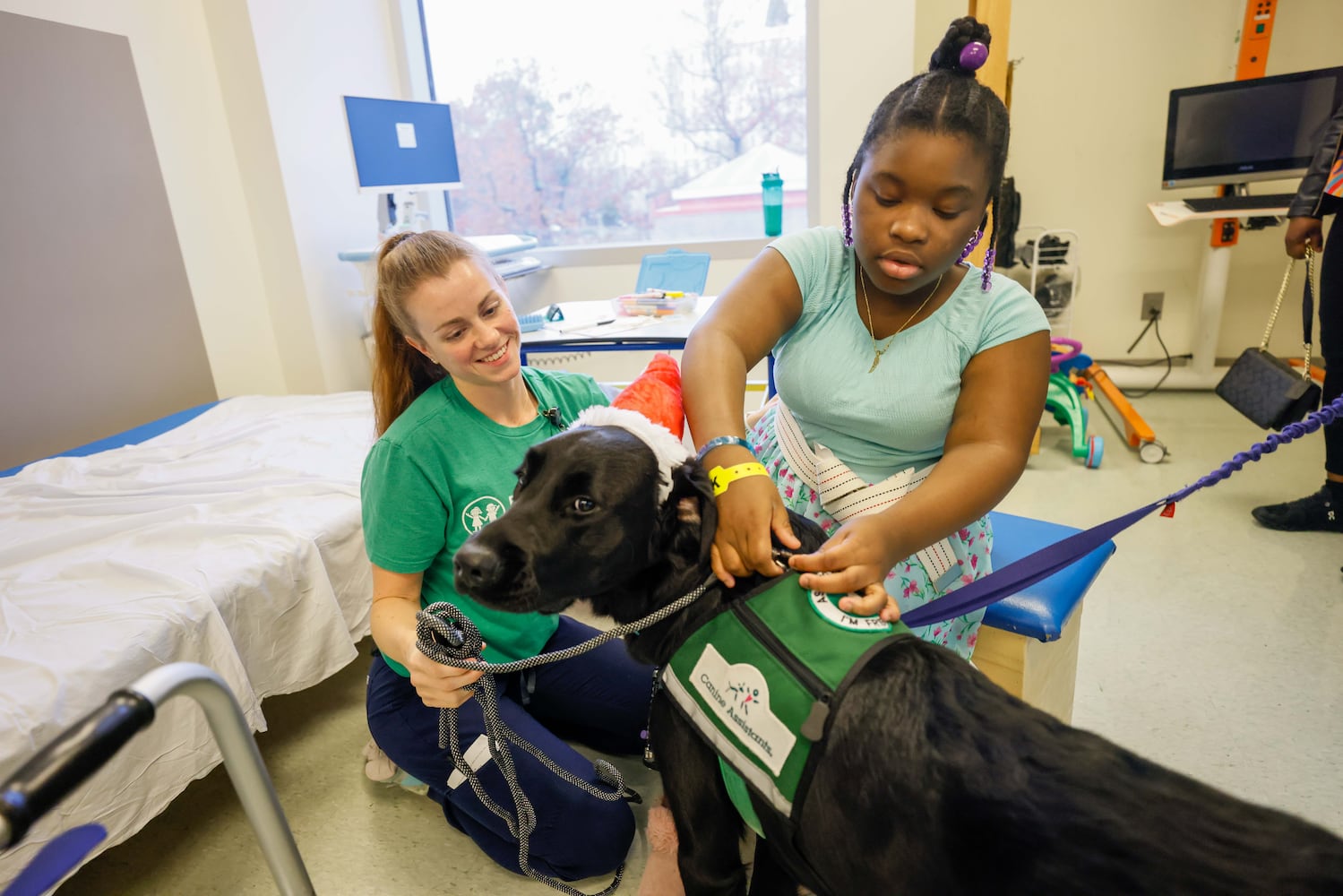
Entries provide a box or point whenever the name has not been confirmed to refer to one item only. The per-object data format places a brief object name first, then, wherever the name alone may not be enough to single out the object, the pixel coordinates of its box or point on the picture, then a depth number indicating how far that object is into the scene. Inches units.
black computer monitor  142.6
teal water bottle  137.6
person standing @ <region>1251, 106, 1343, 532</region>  96.8
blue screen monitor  131.4
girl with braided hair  38.6
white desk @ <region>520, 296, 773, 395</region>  105.7
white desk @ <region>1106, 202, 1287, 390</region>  150.7
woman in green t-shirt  51.9
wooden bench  52.2
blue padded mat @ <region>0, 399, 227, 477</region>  108.7
